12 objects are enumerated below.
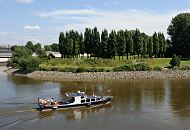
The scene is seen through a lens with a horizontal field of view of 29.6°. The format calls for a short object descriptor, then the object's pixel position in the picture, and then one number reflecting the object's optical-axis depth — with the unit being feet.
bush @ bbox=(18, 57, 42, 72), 289.12
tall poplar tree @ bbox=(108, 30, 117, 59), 286.52
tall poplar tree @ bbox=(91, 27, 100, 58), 302.39
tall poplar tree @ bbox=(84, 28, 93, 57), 309.22
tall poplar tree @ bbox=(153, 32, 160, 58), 305.73
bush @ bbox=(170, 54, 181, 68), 258.37
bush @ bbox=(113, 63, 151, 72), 253.65
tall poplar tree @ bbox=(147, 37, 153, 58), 301.02
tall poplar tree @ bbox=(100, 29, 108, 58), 293.88
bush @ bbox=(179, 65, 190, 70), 253.85
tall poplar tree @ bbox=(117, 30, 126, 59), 285.23
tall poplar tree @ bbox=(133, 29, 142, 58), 290.93
